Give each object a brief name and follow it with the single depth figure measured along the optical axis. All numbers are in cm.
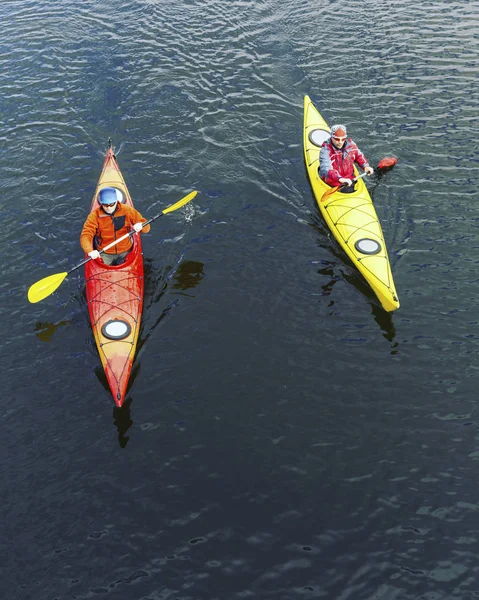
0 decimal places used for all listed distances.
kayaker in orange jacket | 1041
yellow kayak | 1055
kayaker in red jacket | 1220
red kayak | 938
